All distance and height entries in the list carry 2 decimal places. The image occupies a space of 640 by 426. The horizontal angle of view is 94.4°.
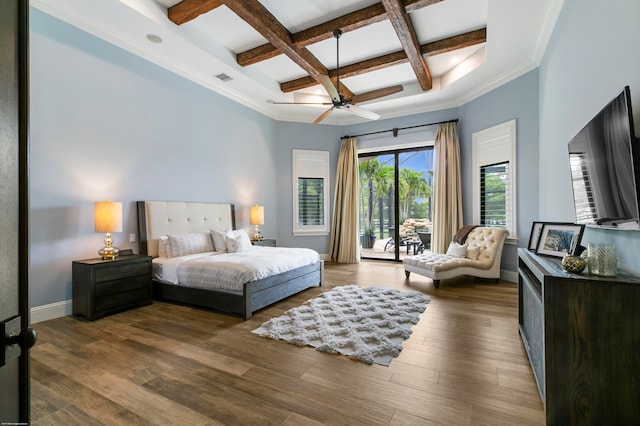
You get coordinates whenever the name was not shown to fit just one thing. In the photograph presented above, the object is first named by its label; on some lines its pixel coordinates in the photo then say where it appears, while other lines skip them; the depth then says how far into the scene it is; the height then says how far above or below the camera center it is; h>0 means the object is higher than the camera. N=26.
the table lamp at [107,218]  3.28 -0.08
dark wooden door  0.65 -0.01
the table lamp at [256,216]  5.61 -0.10
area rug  2.43 -1.13
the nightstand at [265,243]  5.45 -0.60
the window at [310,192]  6.73 +0.43
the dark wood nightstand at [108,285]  3.07 -0.82
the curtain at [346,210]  6.59 +0.01
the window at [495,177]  4.70 +0.57
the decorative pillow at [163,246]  4.00 -0.48
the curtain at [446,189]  5.51 +0.41
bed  3.22 -0.77
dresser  1.39 -0.68
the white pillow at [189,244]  4.00 -0.47
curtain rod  5.76 +1.73
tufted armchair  4.41 -0.78
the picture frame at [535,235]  2.66 -0.23
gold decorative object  1.63 -0.30
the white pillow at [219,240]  4.48 -0.45
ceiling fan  3.84 +1.64
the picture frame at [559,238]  2.04 -0.22
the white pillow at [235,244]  4.32 -0.50
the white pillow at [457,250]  4.82 -0.65
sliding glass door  6.41 +0.17
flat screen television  1.45 +0.24
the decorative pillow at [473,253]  4.72 -0.68
